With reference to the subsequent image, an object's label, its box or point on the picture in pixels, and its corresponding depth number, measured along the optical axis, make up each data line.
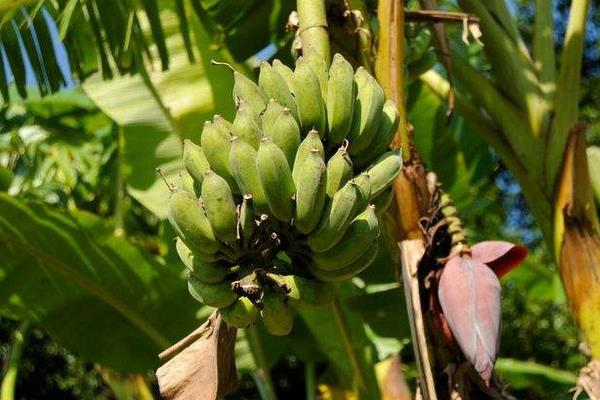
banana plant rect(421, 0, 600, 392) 2.45
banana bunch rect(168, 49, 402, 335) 1.80
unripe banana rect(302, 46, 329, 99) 1.96
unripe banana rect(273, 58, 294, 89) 1.94
